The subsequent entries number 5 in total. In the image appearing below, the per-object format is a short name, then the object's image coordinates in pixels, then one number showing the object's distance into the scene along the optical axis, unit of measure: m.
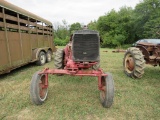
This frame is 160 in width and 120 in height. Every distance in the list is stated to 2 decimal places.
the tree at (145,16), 20.87
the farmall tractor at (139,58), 3.72
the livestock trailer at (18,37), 3.75
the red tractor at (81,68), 2.43
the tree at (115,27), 24.59
